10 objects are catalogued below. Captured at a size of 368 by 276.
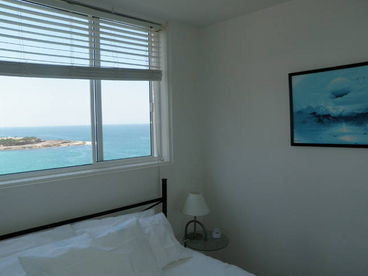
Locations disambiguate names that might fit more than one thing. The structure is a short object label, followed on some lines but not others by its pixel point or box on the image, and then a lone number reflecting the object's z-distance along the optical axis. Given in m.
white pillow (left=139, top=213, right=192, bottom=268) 1.99
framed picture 1.88
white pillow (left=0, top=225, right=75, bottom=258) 1.66
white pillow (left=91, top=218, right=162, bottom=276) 1.63
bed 1.47
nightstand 2.40
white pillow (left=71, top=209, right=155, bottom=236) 1.84
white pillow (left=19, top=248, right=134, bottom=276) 1.41
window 1.89
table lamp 2.46
